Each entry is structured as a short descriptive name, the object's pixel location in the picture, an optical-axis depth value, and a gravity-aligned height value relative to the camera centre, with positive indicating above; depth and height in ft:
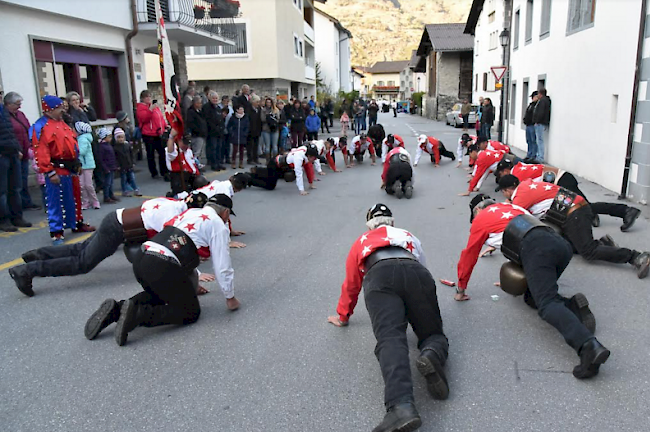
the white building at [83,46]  36.22 +4.40
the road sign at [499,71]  63.43 +2.61
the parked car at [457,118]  99.91 -4.49
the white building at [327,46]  166.39 +15.56
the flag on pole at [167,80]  24.50 +0.95
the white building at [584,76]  33.01 +1.24
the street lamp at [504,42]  67.10 +6.28
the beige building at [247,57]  81.15 +6.19
